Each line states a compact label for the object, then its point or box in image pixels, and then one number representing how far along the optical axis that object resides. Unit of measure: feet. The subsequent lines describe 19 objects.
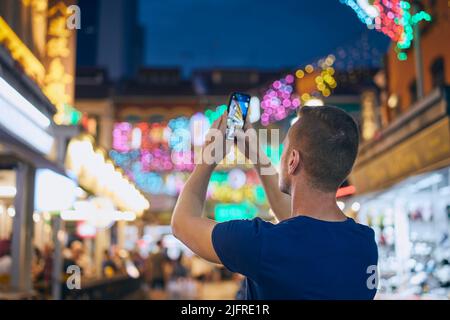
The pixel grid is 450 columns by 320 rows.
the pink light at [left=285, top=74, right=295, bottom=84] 59.72
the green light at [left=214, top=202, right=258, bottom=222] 61.07
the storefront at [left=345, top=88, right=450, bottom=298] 31.86
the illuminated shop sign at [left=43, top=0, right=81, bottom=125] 36.55
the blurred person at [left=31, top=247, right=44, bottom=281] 36.76
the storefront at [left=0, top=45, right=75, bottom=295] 21.21
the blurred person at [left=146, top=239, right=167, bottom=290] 62.69
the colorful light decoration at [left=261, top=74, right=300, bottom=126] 61.50
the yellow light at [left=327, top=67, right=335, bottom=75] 54.07
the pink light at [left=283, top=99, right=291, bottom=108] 64.26
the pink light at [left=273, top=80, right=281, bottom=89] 63.10
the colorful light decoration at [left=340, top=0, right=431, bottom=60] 23.12
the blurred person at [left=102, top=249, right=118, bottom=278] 58.10
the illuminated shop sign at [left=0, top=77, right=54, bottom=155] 20.05
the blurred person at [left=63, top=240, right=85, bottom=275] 45.83
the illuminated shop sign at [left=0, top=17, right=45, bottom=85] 27.43
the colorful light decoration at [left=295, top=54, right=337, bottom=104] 46.74
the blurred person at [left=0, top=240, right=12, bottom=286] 30.33
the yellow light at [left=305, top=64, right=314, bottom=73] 46.74
